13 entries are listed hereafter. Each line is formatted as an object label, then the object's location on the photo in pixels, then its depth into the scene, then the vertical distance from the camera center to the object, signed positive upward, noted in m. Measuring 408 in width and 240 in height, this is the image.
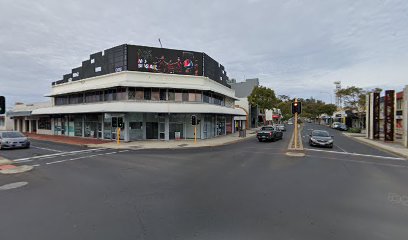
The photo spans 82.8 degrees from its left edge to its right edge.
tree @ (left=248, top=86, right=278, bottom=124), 48.75 +3.95
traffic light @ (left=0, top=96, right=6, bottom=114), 11.92 +0.50
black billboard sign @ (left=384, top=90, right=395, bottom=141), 25.47 +0.12
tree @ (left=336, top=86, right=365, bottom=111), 48.47 +4.54
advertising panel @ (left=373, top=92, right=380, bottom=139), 29.14 +0.00
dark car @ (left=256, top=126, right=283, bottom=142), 25.19 -2.02
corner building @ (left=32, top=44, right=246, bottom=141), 24.27 +2.45
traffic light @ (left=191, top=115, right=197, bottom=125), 22.02 -0.44
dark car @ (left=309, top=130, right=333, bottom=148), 19.44 -2.03
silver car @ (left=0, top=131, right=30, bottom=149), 18.75 -2.08
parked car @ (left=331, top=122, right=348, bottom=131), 51.22 -2.46
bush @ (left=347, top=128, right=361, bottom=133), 42.53 -2.60
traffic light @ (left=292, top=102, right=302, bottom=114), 16.72 +0.63
